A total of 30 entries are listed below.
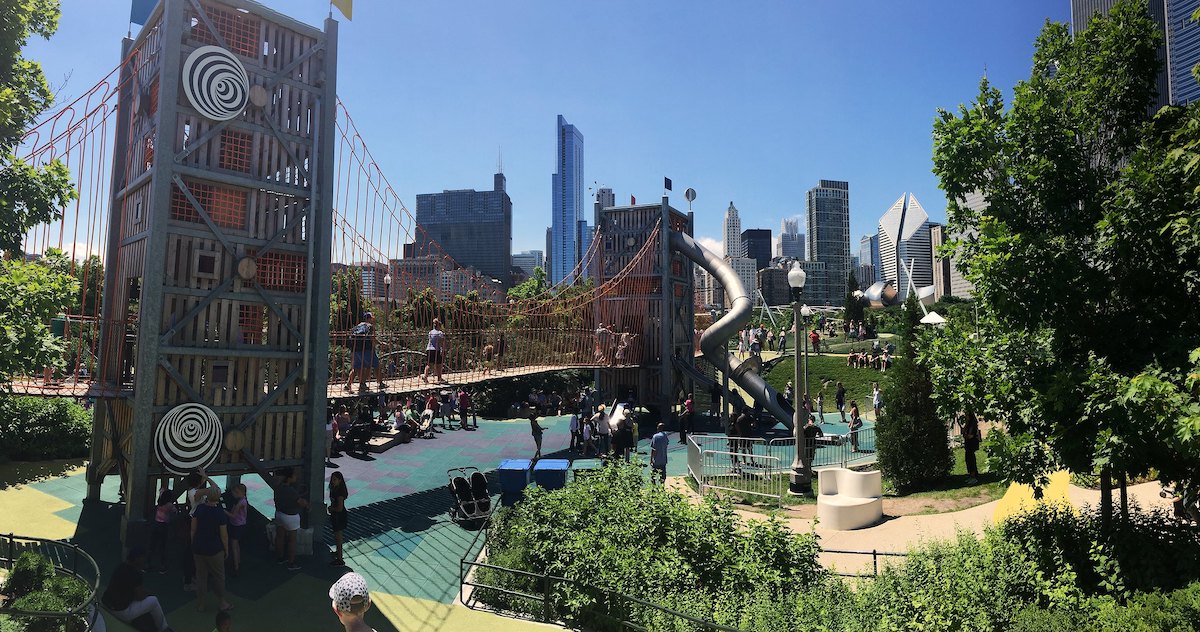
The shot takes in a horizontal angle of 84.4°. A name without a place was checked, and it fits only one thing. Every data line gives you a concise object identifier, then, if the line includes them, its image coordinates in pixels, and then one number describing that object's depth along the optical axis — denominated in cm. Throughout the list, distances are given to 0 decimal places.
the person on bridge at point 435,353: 1762
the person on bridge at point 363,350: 1440
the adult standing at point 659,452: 1539
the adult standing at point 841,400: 2659
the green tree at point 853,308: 6038
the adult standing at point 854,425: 1827
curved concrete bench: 1228
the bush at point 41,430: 1561
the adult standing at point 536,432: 1822
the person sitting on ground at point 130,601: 768
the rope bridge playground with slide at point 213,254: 1034
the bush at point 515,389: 2725
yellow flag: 1158
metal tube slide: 2452
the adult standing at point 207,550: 870
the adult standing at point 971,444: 1441
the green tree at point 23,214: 877
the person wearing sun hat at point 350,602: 422
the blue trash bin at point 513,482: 1277
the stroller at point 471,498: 1252
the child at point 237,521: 991
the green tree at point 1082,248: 636
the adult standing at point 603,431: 1842
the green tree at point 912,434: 1439
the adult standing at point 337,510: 1040
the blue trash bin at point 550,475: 1334
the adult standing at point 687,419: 2223
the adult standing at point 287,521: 1048
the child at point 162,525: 986
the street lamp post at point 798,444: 1455
